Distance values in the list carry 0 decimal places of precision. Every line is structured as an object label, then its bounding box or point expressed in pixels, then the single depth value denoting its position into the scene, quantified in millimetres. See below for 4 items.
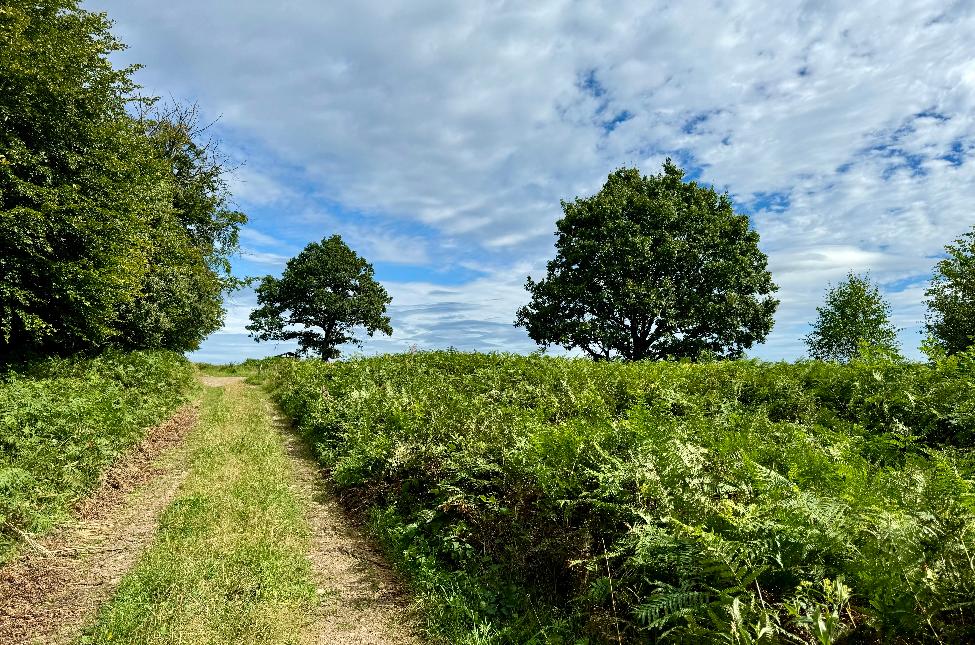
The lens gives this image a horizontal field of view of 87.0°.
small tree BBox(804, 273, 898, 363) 37438
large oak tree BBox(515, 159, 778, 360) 26891
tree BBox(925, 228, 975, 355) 30516
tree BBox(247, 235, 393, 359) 45469
